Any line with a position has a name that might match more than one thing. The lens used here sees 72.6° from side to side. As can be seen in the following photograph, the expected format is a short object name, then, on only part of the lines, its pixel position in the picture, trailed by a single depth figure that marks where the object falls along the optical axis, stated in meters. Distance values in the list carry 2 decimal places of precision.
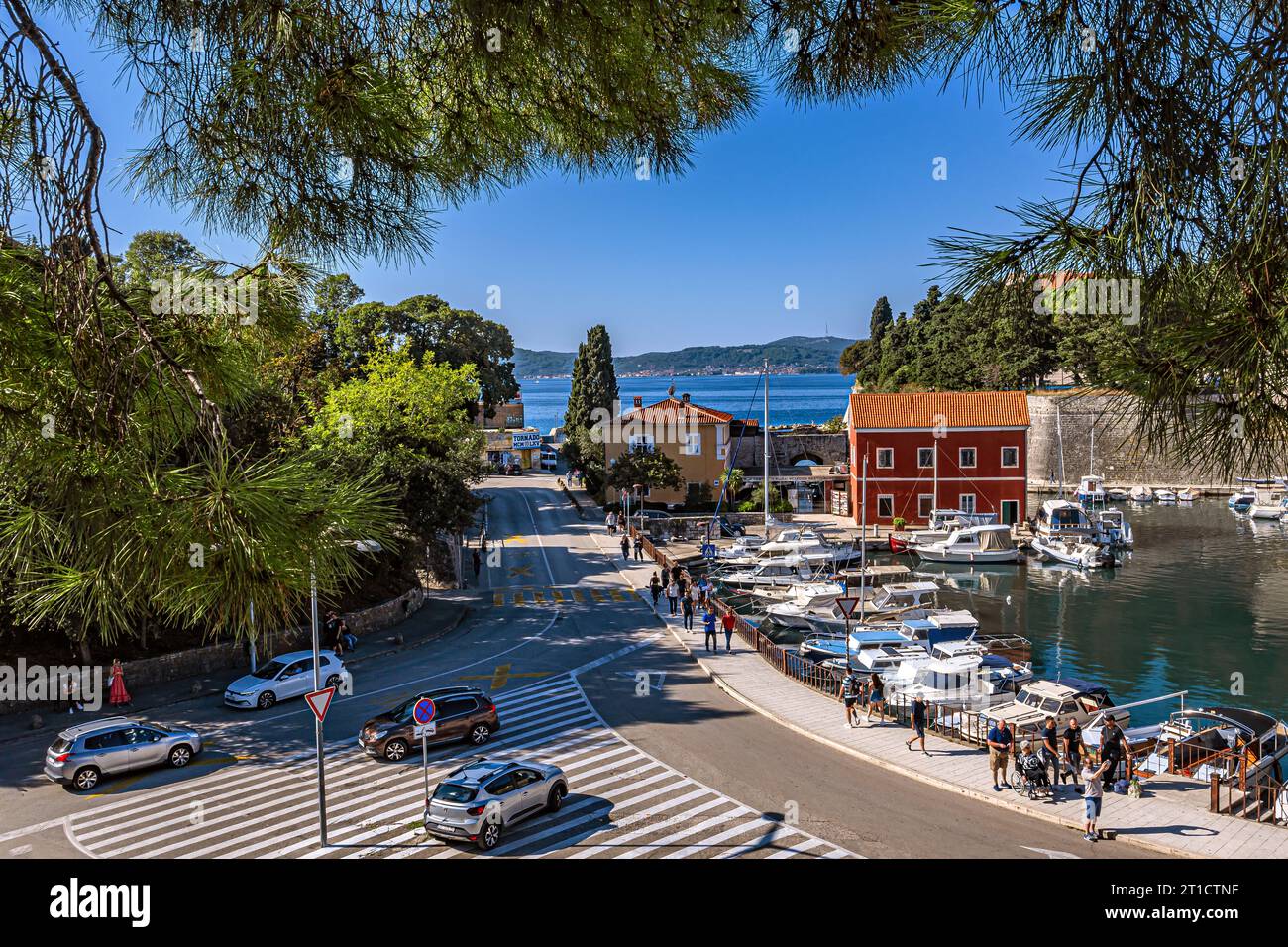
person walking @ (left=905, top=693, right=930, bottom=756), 20.11
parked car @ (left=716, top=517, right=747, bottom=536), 54.75
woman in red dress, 24.16
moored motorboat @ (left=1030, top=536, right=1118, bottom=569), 49.22
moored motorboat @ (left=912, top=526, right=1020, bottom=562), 51.53
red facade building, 57.84
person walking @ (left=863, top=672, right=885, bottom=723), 22.20
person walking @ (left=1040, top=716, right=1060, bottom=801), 17.47
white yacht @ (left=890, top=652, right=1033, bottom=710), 24.58
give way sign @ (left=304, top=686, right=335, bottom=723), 15.90
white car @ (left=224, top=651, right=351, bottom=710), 23.94
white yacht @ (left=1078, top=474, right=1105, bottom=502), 71.69
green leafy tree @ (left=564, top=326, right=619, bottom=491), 71.12
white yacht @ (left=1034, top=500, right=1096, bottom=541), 53.91
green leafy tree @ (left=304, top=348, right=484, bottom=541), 35.78
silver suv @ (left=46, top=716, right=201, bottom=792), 18.28
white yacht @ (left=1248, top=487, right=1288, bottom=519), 63.69
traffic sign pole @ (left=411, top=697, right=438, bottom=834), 15.54
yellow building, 62.06
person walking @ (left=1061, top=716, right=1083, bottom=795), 17.11
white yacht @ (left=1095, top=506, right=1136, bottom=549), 53.59
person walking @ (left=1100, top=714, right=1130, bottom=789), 16.41
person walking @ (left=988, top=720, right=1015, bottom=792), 17.58
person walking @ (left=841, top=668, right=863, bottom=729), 21.80
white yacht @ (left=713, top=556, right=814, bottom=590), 42.31
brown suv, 19.81
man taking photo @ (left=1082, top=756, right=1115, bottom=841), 14.83
